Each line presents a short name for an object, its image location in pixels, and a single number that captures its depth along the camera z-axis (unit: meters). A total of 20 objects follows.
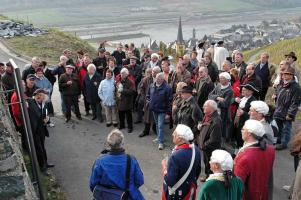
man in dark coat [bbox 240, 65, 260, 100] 6.66
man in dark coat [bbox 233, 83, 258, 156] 5.59
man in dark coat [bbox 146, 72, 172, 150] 6.49
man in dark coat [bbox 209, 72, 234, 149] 5.93
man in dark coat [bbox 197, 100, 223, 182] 4.79
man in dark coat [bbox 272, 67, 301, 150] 6.06
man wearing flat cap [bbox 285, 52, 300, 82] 7.32
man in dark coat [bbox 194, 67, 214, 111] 6.65
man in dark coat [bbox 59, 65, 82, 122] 7.74
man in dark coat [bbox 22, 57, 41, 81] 7.71
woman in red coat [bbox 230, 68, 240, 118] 6.53
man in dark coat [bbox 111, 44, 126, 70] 10.92
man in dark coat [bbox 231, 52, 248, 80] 7.64
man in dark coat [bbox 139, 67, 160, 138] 7.10
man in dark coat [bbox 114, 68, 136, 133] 7.28
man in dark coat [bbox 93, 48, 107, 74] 9.49
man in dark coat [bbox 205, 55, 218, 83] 8.09
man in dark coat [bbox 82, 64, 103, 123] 7.97
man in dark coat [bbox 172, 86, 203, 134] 5.43
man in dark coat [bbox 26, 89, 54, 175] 5.25
